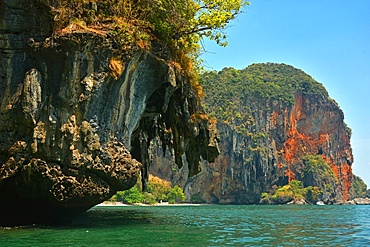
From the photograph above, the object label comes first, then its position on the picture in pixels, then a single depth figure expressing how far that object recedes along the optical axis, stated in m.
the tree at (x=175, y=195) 92.00
